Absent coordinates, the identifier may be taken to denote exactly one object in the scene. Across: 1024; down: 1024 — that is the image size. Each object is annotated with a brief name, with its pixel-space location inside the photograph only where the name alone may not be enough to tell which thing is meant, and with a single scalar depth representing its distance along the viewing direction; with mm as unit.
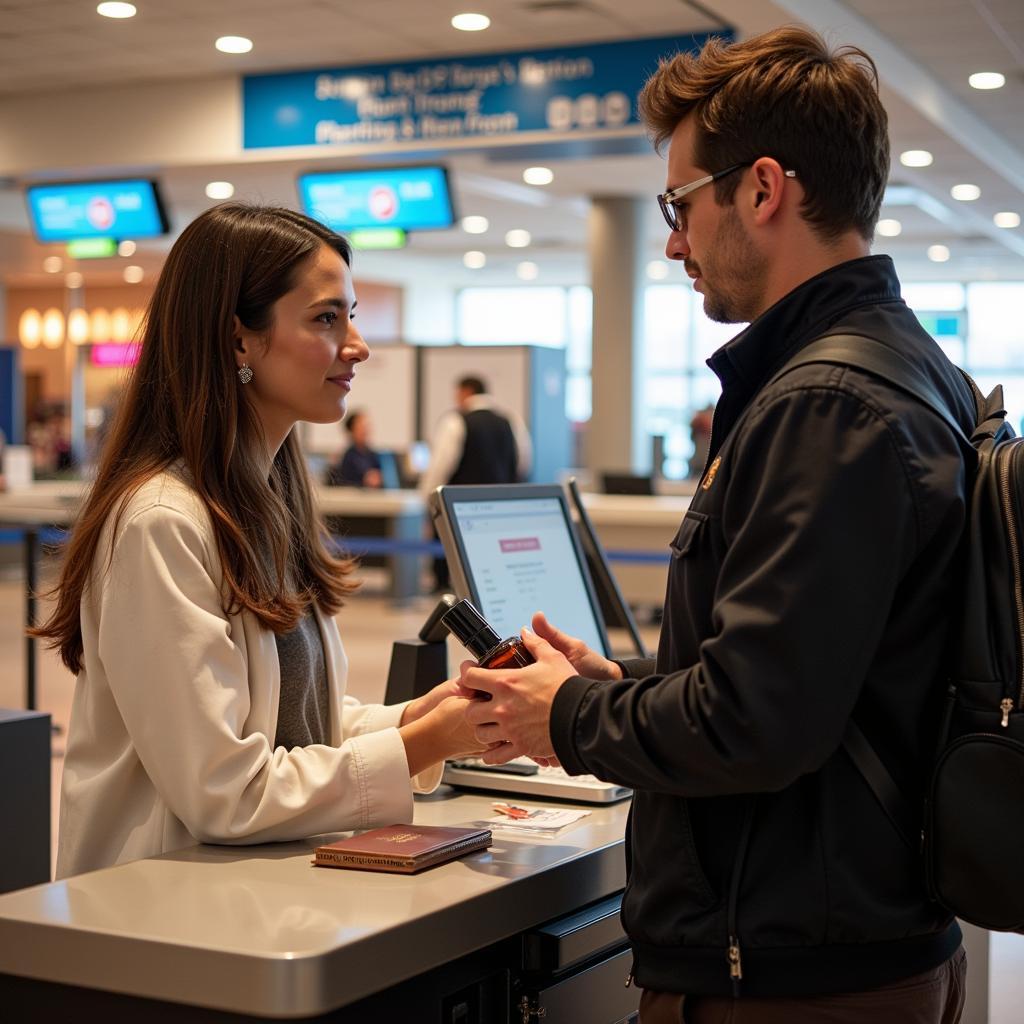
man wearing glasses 1284
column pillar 11867
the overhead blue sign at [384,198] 9117
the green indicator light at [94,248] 10595
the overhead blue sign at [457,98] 8000
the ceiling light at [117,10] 7770
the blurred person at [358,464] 13008
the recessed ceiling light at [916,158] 10173
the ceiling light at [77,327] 18734
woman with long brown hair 1708
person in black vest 10922
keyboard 2133
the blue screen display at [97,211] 10055
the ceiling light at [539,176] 11638
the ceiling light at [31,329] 18750
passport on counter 1665
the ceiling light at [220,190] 12492
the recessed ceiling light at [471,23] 7668
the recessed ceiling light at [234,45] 8312
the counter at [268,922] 1381
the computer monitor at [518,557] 2295
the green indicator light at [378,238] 9469
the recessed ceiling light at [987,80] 8695
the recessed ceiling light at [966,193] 11919
